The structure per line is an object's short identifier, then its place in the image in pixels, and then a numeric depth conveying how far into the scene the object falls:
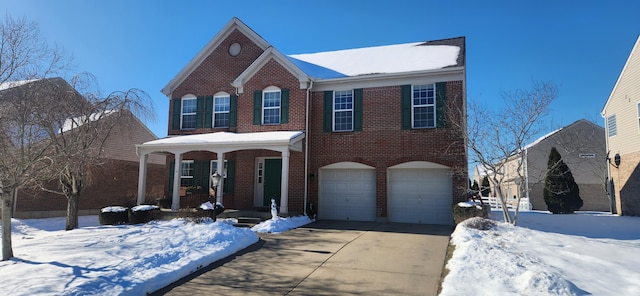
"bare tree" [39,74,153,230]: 10.67
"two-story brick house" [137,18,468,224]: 13.77
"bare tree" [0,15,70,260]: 7.44
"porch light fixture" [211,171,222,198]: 11.63
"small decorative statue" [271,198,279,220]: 12.72
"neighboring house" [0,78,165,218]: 17.55
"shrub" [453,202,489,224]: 11.48
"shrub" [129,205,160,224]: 13.24
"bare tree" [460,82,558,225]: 11.48
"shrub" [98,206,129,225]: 13.17
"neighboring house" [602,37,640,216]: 16.09
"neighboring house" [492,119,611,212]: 26.81
